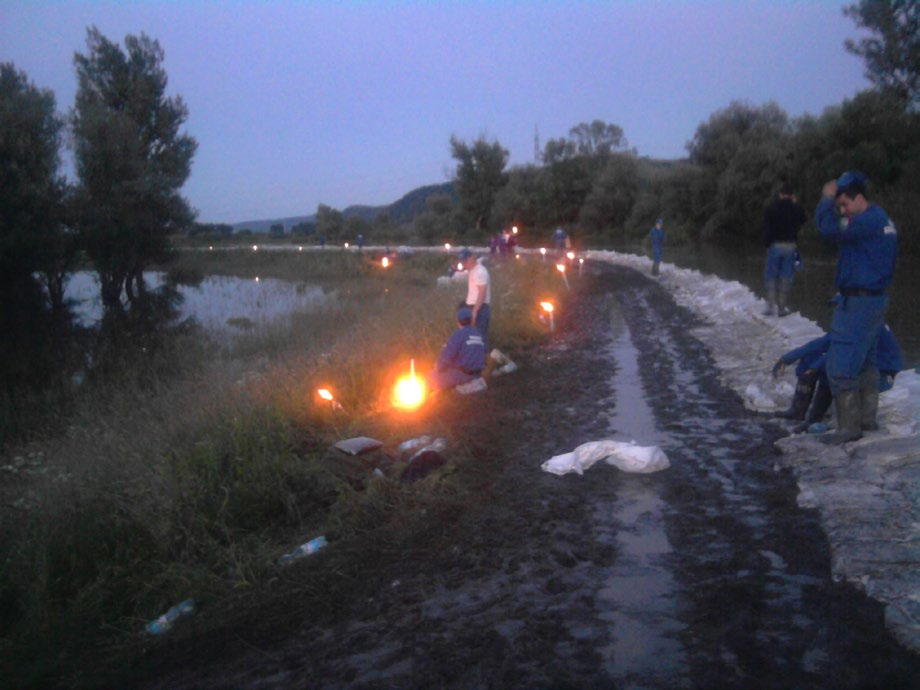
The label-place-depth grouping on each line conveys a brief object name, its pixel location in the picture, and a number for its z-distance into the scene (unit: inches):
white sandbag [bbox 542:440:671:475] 270.7
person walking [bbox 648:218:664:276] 1066.2
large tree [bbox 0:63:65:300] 940.6
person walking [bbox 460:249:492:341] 455.5
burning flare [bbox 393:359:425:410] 383.2
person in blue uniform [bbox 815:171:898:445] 251.0
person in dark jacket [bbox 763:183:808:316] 518.3
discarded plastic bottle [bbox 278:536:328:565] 228.4
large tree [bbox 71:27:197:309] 1208.8
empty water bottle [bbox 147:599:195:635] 202.2
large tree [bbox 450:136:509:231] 3304.6
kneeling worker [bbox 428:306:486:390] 412.8
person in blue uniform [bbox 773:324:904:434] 269.0
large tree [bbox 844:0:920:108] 1338.6
